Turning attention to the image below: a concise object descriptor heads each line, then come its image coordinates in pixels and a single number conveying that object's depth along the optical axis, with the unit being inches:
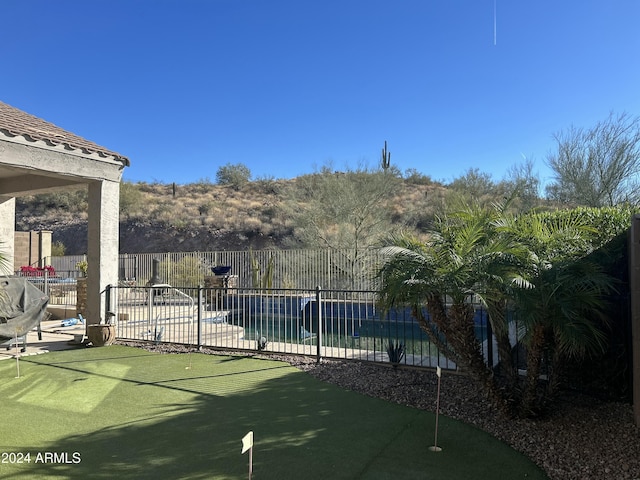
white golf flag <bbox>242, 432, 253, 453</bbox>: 90.2
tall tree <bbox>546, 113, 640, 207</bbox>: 612.4
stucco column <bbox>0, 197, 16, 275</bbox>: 484.7
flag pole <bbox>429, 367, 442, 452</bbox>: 150.2
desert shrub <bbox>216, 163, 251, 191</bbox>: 2022.6
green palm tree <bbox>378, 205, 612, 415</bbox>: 157.2
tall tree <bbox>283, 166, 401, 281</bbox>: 988.6
